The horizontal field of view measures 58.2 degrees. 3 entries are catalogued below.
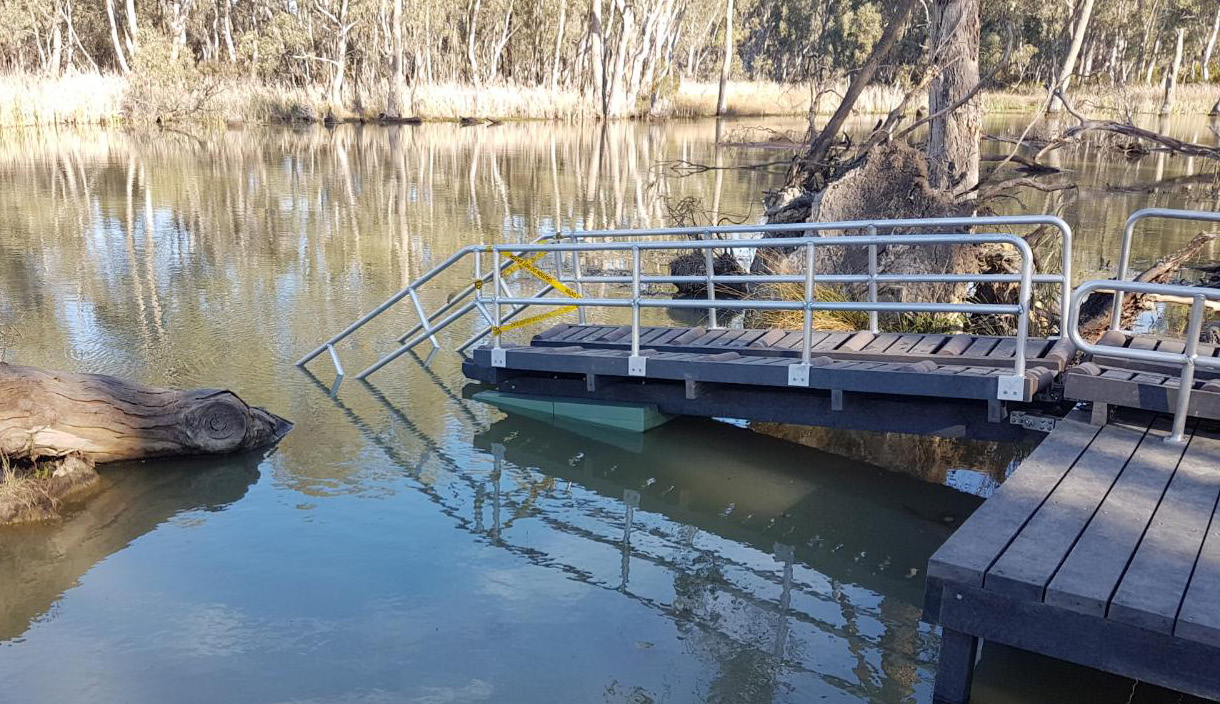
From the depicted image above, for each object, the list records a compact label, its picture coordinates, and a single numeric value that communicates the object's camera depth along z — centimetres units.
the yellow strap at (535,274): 841
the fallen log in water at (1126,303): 902
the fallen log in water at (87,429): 673
